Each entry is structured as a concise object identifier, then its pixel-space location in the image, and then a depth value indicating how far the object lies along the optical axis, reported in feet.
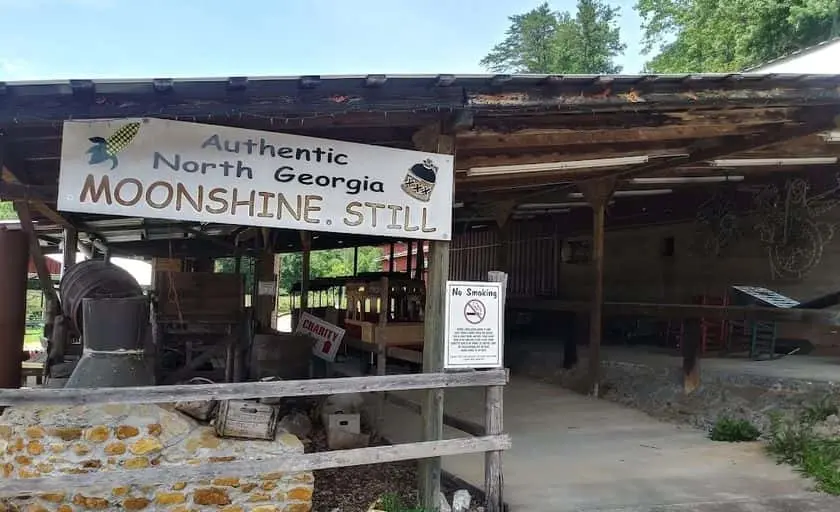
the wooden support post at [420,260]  41.37
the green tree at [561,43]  109.09
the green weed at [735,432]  22.58
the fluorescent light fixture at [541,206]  37.17
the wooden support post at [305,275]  36.42
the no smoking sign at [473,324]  15.74
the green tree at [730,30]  61.93
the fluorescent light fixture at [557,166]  22.98
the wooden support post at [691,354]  26.17
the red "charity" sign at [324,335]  30.17
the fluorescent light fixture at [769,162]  25.35
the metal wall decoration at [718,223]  34.12
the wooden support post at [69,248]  31.26
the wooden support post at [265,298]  33.78
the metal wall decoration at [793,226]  30.53
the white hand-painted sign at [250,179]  13.58
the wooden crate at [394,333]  26.16
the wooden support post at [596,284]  29.22
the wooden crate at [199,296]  27.07
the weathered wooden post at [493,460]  15.88
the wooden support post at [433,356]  16.15
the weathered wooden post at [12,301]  22.20
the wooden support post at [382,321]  25.63
